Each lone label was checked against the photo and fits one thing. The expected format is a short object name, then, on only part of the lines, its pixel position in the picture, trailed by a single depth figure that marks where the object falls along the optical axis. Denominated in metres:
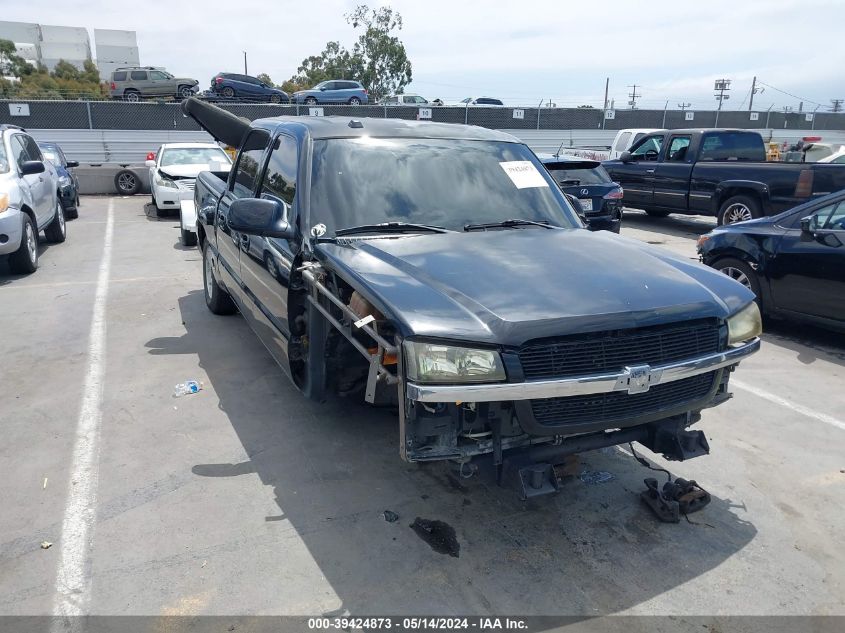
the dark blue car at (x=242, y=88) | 29.52
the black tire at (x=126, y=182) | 18.81
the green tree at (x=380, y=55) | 50.28
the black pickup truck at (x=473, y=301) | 2.79
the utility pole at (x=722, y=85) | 54.67
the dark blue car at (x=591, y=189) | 10.01
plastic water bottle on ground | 5.05
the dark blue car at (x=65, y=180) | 13.55
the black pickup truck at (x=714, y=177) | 10.48
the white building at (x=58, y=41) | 79.94
